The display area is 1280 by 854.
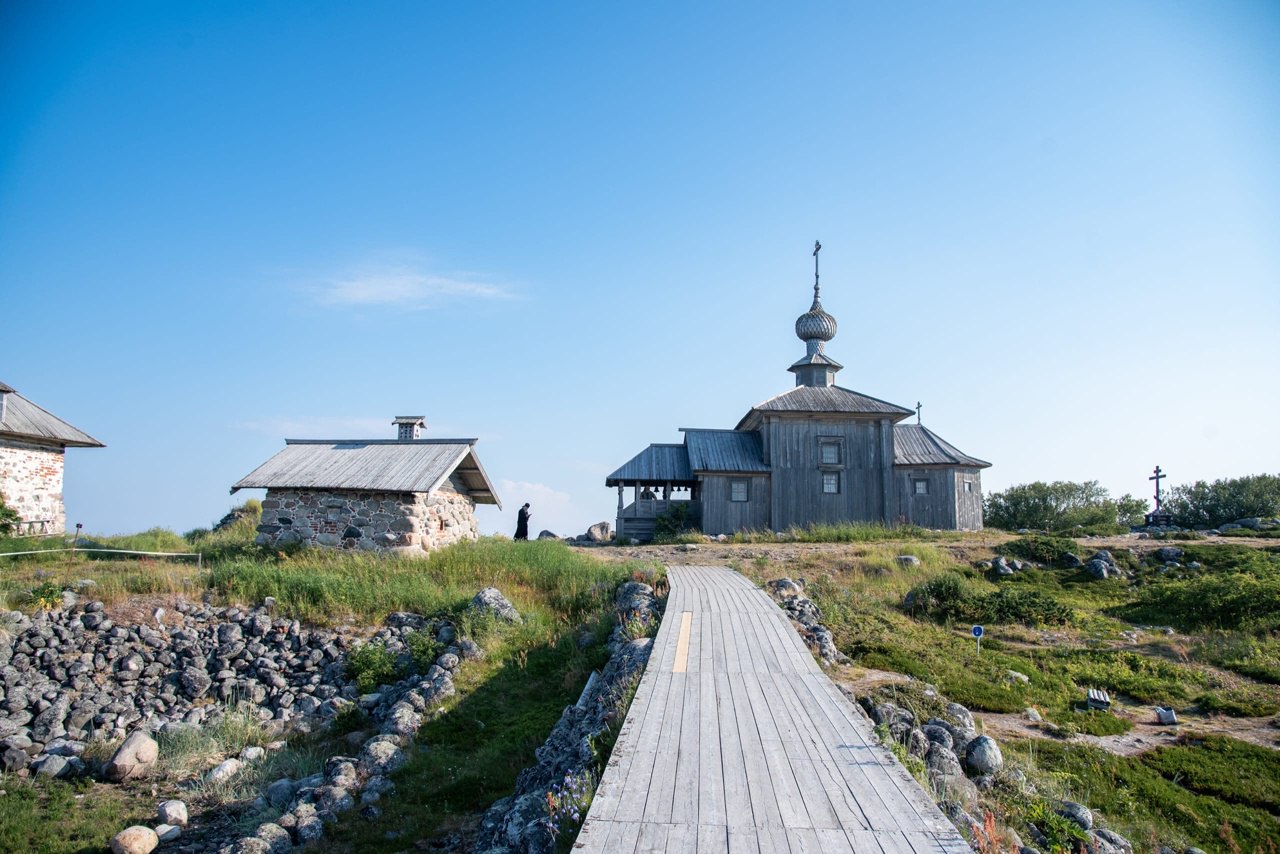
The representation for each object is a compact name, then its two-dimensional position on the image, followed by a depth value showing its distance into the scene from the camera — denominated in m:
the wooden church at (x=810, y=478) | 30.28
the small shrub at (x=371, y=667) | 13.59
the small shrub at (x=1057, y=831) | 6.03
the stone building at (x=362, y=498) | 19.86
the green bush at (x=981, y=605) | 15.84
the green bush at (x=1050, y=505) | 41.00
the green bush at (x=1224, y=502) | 35.72
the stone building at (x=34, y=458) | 24.39
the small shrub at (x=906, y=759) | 6.35
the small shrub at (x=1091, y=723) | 9.81
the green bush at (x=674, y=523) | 29.69
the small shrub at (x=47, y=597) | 15.20
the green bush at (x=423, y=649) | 13.69
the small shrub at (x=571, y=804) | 5.46
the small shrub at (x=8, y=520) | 23.20
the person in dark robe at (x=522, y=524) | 28.20
